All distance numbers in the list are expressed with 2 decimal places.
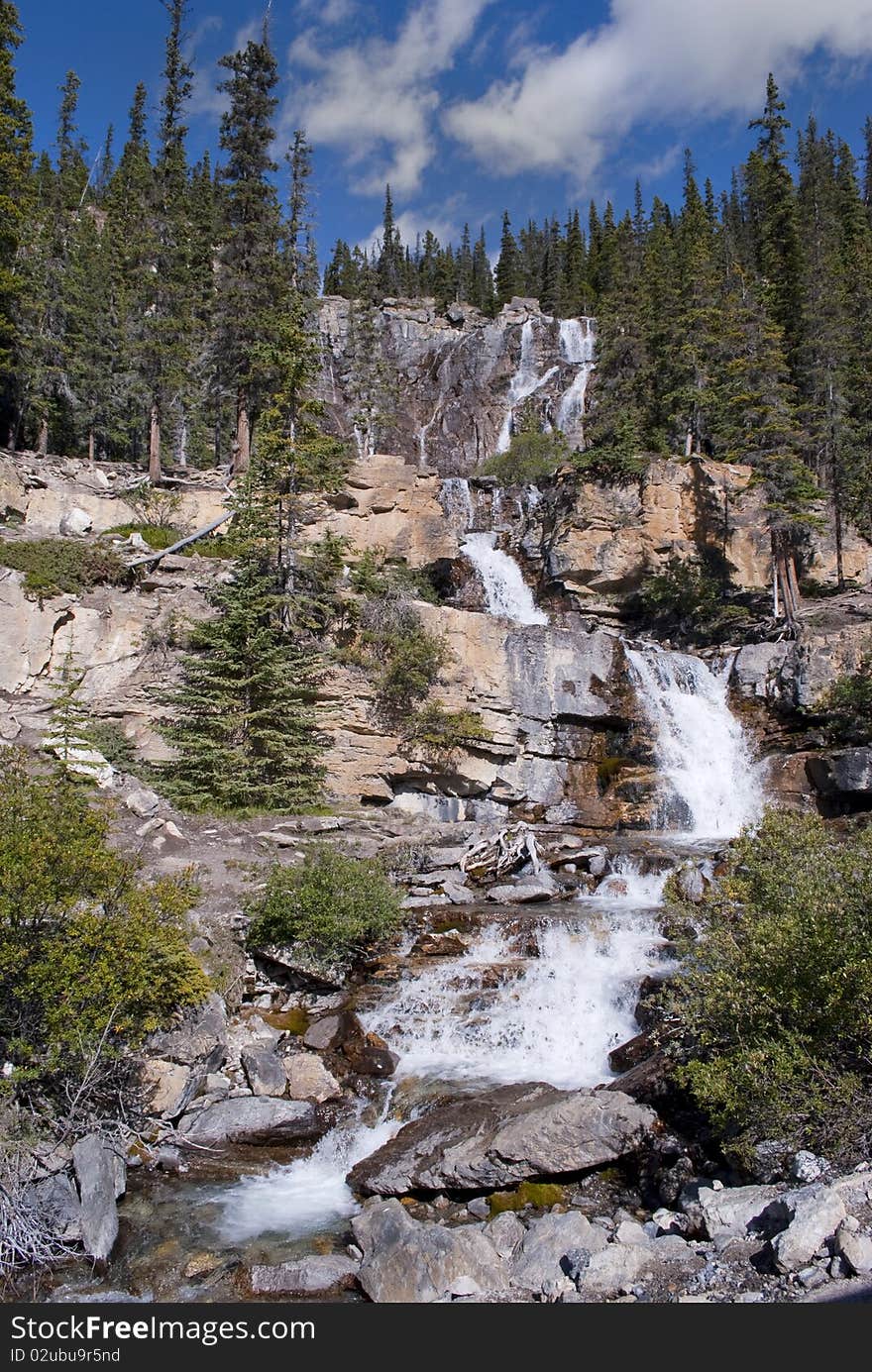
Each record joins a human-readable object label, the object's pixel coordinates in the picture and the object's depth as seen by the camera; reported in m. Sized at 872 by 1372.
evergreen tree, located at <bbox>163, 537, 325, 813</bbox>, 18.89
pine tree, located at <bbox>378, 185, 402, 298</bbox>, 75.94
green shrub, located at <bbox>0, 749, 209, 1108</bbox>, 8.23
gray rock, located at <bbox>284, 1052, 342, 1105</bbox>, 10.44
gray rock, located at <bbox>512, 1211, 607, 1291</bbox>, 6.69
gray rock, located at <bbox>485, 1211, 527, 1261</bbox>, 7.23
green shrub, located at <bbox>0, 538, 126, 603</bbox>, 20.53
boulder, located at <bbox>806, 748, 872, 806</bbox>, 19.61
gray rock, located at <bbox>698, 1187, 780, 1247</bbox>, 6.68
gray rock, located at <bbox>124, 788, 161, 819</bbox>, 16.33
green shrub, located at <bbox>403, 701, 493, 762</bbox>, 21.48
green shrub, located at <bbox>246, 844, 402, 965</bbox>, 12.84
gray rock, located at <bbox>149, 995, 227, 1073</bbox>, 10.37
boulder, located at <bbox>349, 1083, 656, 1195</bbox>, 8.59
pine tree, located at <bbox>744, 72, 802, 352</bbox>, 40.34
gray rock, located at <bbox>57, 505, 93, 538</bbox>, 24.80
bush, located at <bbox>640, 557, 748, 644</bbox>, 28.91
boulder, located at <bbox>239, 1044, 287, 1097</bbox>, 10.48
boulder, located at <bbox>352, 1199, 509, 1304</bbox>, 6.69
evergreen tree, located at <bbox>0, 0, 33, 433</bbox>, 26.62
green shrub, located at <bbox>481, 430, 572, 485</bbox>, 34.66
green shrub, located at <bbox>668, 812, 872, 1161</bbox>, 7.34
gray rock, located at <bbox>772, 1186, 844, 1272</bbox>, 5.78
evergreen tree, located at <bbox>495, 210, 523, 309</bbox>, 69.81
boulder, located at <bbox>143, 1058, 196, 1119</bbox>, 9.70
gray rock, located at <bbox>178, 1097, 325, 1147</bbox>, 9.61
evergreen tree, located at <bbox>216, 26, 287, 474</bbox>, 29.62
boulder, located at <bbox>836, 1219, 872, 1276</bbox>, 5.44
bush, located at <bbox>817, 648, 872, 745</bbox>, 21.11
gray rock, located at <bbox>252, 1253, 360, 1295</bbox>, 7.02
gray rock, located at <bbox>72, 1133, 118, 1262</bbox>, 7.55
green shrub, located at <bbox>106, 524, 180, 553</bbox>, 25.04
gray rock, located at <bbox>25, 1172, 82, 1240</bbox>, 7.60
